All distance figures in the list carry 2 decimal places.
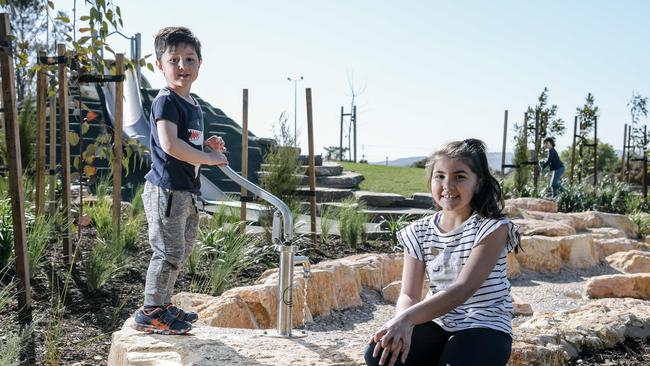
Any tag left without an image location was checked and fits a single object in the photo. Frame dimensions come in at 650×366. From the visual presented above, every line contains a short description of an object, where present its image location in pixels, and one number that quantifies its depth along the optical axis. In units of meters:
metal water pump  2.90
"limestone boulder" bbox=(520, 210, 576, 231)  9.80
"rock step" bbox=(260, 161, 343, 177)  12.27
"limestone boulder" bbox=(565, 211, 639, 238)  10.30
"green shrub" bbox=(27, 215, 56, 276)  4.68
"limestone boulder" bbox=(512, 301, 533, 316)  5.40
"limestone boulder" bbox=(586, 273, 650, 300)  5.87
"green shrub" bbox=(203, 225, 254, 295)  5.14
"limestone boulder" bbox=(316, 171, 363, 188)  11.98
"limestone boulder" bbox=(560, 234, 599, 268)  8.18
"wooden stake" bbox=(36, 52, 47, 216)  5.41
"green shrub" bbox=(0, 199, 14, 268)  4.68
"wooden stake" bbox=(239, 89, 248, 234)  7.17
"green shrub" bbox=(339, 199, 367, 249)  7.25
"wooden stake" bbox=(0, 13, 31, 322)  3.92
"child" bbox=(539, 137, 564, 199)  12.84
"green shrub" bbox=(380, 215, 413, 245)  7.46
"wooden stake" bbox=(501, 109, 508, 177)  13.37
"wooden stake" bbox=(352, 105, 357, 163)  24.45
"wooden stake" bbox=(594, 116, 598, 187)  16.28
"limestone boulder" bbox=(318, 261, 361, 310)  5.23
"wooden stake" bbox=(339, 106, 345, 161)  25.42
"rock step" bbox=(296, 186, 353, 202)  11.12
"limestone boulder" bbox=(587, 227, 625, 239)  9.46
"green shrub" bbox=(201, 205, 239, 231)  6.51
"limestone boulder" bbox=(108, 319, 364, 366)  2.64
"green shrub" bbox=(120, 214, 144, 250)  5.82
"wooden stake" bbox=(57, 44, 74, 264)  4.99
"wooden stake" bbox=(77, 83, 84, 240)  5.07
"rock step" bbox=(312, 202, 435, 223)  9.12
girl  2.16
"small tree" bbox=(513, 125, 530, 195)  13.61
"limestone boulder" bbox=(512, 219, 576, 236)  8.50
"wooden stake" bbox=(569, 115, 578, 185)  16.61
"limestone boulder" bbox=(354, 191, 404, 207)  10.54
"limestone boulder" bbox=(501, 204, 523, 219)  9.52
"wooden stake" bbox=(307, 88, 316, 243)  7.49
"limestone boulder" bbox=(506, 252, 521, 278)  7.36
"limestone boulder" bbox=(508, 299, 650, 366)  2.99
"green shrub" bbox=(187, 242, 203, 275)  5.43
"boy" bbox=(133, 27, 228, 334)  3.07
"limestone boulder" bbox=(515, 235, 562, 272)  7.80
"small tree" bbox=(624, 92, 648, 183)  19.32
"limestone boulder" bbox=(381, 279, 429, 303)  5.65
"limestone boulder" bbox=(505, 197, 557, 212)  11.42
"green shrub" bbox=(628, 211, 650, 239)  11.12
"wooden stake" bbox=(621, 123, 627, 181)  18.80
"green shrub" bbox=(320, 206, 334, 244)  7.26
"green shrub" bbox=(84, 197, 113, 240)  5.99
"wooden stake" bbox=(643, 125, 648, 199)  16.11
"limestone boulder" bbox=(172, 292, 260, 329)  3.86
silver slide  12.88
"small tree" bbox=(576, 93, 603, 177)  17.91
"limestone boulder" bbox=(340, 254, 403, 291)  5.75
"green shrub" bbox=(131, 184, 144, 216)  6.95
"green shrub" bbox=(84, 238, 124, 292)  4.75
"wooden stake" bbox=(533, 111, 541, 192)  13.74
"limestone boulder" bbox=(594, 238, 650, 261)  8.84
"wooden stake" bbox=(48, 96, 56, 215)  6.05
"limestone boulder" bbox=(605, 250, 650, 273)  7.89
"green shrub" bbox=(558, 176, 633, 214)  12.52
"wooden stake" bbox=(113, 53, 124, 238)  5.49
